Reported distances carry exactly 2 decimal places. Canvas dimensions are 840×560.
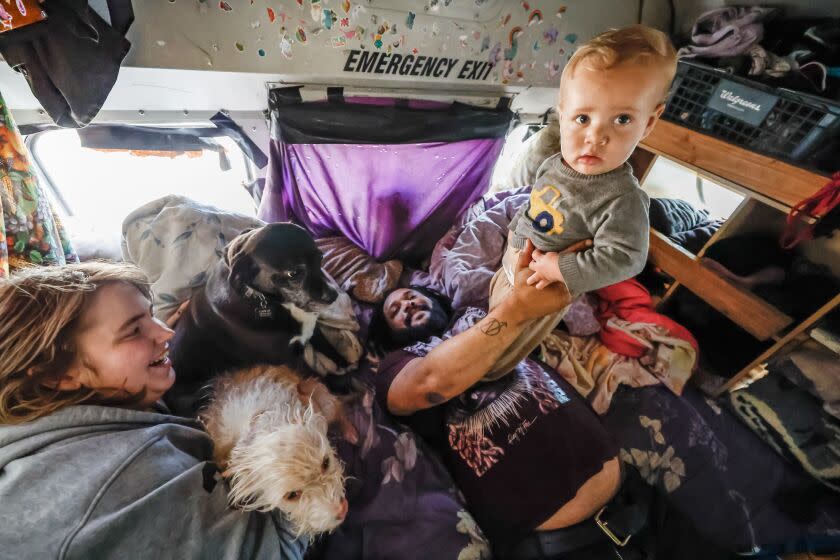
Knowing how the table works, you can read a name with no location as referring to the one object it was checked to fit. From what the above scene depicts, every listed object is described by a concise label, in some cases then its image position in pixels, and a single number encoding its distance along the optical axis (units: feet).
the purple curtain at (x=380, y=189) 5.50
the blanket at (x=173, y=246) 3.74
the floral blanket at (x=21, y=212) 3.51
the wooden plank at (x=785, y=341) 3.91
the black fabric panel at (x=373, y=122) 4.76
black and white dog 3.41
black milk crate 3.76
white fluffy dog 2.42
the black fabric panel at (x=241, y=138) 5.07
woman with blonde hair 1.89
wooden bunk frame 4.09
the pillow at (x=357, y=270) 5.62
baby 2.39
